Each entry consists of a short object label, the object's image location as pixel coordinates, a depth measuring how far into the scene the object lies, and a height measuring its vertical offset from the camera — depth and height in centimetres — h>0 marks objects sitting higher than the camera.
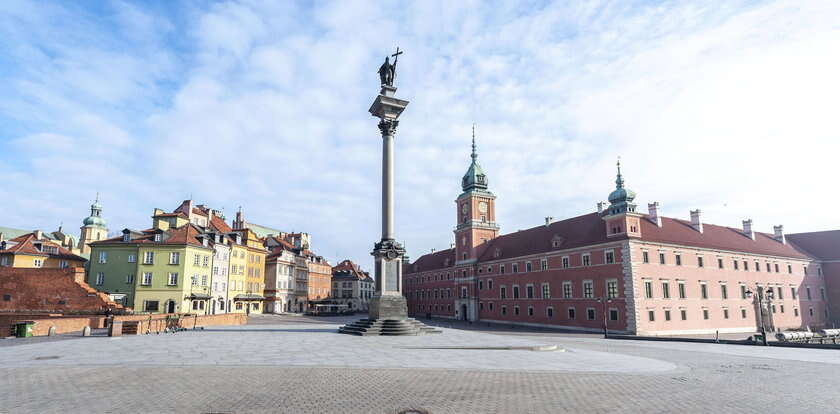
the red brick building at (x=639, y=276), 4778 +120
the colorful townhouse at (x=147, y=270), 4984 +228
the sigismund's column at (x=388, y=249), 2762 +248
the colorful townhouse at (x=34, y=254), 5069 +438
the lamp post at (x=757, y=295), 5431 -124
